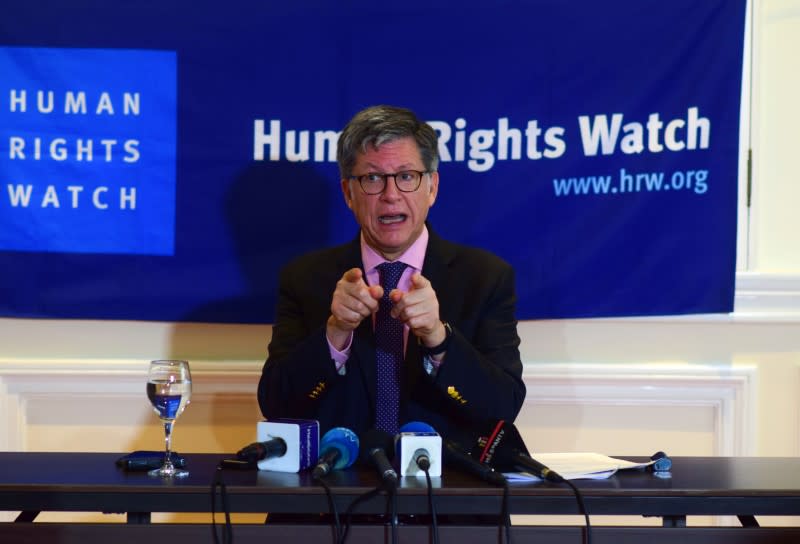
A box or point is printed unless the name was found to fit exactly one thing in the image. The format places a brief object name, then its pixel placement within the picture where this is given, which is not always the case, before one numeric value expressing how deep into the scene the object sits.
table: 6.17
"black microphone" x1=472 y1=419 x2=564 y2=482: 6.30
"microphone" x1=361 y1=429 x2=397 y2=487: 6.18
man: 6.65
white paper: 6.29
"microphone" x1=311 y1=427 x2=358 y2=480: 6.32
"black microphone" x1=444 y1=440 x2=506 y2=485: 6.22
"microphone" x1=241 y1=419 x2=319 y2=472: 6.32
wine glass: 6.37
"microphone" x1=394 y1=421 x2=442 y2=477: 6.27
